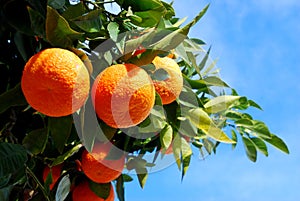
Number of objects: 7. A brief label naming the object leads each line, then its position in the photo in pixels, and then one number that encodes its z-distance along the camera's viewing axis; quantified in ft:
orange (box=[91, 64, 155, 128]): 2.90
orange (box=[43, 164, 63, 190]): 3.55
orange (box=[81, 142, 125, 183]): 3.28
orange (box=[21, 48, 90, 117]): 2.80
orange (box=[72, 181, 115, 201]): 3.49
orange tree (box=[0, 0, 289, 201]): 2.89
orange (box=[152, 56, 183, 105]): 3.10
